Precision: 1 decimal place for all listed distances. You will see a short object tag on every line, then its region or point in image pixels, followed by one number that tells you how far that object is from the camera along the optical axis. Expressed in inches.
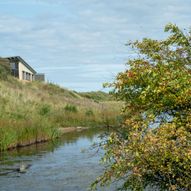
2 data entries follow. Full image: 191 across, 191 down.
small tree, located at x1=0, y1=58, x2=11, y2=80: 3100.4
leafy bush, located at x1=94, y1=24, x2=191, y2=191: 347.6
